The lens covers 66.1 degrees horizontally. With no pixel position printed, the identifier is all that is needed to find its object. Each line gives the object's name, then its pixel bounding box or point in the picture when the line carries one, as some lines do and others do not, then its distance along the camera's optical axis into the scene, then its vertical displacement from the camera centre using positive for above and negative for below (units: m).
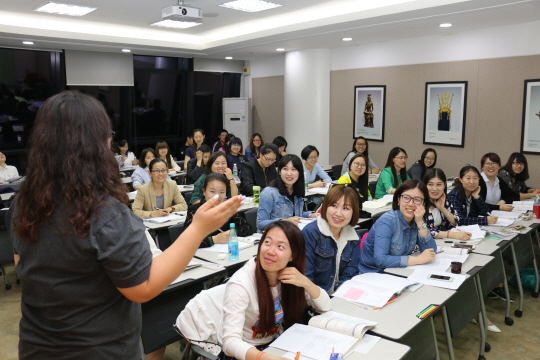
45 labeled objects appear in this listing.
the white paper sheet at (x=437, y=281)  2.66 -0.95
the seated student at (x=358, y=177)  5.15 -0.54
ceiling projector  5.21 +1.50
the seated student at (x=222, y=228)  3.51 -0.79
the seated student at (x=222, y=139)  9.27 -0.16
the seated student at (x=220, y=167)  5.02 -0.42
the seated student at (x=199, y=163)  6.25 -0.48
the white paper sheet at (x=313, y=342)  1.83 -0.95
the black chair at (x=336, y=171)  7.59 -0.69
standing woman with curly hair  1.13 -0.30
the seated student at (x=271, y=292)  1.99 -0.79
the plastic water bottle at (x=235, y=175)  6.22 -0.66
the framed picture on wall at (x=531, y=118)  5.90 +0.26
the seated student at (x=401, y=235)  3.00 -0.75
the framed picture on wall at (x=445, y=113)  6.70 +0.36
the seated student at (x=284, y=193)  4.07 -0.61
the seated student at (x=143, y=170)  5.98 -0.58
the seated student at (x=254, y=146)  8.72 -0.29
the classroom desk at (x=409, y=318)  2.11 -0.98
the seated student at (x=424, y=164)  6.20 -0.44
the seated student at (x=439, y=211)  3.76 -0.75
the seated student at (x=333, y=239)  2.82 -0.72
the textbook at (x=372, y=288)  2.40 -0.93
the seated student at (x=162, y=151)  6.90 -0.33
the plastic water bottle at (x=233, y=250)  3.12 -0.88
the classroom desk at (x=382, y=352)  1.84 -0.99
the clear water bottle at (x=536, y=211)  4.51 -0.81
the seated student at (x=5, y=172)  6.64 -0.69
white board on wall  8.52 +1.32
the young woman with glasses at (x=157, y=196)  4.67 -0.75
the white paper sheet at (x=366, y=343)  1.90 -0.98
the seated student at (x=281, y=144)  7.93 -0.21
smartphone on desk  2.74 -0.94
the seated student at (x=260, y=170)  5.76 -0.54
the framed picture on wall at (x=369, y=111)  7.83 +0.44
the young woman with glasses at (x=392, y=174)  5.82 -0.57
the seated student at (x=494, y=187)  5.13 -0.65
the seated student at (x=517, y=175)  5.52 -0.52
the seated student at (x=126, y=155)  8.74 -0.52
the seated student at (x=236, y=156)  7.27 -0.43
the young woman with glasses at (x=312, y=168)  6.39 -0.54
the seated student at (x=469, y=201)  4.21 -0.70
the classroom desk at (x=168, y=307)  2.60 -1.14
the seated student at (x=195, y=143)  8.16 -0.23
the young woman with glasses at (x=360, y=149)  7.23 -0.27
